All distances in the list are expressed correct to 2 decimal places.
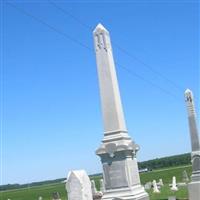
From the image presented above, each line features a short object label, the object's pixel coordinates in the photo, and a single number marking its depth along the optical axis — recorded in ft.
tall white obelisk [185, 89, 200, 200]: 44.12
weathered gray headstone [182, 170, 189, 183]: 91.31
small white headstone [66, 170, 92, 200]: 29.00
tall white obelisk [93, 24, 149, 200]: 34.40
